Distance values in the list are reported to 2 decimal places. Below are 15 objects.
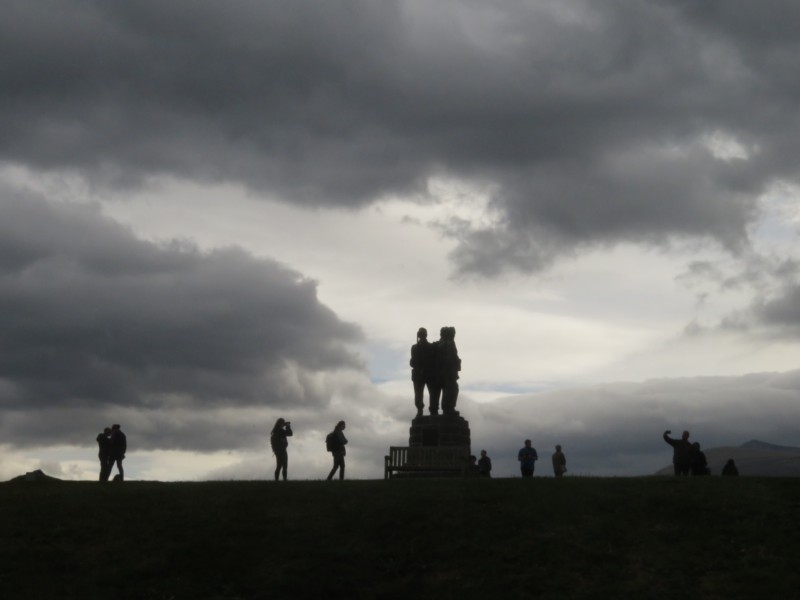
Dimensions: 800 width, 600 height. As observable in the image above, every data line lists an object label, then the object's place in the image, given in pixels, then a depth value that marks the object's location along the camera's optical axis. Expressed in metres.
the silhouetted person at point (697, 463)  33.59
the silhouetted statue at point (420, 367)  40.94
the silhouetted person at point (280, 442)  33.94
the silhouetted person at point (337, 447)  34.44
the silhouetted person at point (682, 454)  33.69
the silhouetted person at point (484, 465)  36.03
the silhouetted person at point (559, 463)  35.69
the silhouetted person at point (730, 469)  33.42
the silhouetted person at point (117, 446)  35.12
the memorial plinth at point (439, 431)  39.69
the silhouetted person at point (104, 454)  35.12
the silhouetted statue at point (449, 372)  40.62
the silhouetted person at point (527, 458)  34.97
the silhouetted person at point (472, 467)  35.91
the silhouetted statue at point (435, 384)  40.72
